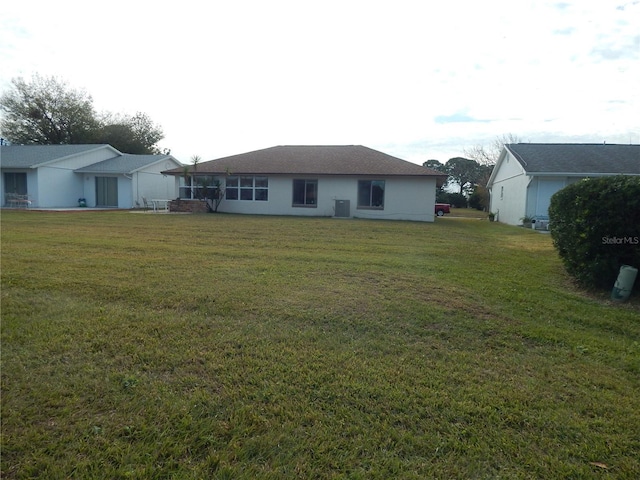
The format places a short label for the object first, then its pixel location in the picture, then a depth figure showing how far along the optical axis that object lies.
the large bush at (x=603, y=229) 5.37
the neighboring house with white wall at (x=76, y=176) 22.16
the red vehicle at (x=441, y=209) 28.67
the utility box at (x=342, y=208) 19.62
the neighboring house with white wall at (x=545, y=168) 17.17
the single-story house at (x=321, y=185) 19.09
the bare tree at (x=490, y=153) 39.25
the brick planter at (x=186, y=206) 20.25
